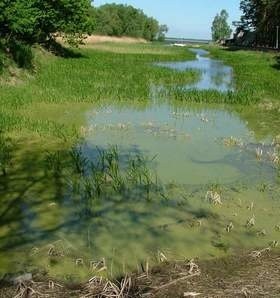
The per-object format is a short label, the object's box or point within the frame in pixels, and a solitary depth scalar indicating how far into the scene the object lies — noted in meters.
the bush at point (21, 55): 17.28
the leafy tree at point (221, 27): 109.85
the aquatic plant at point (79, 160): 6.95
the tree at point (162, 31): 105.85
